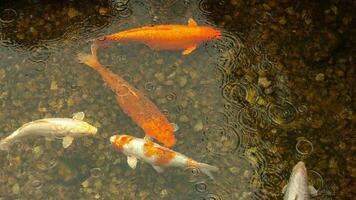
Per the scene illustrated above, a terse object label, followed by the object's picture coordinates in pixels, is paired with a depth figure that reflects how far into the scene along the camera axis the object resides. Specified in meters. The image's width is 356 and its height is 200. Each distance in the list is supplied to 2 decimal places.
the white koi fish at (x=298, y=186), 3.28
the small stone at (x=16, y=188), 3.64
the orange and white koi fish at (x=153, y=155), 3.52
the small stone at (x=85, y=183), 3.64
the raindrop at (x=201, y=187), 3.58
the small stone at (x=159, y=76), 3.87
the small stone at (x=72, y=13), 4.12
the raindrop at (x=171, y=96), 3.81
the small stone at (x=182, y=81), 3.85
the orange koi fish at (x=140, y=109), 3.65
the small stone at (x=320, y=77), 3.84
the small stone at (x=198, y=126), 3.73
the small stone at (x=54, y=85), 3.90
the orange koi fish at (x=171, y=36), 3.84
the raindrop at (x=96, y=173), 3.66
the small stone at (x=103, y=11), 4.12
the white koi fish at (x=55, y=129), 3.60
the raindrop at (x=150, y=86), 3.84
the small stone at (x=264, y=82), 3.82
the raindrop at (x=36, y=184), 3.65
